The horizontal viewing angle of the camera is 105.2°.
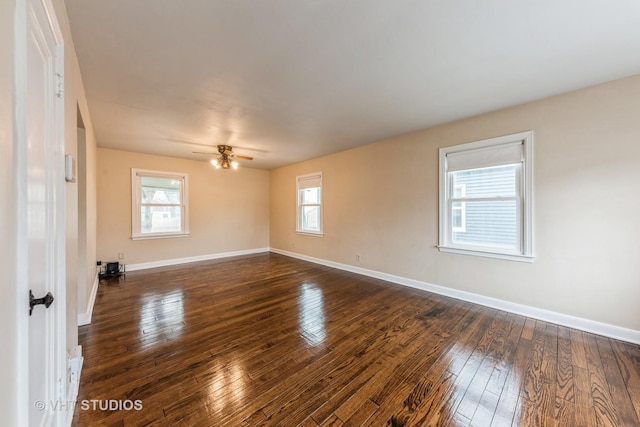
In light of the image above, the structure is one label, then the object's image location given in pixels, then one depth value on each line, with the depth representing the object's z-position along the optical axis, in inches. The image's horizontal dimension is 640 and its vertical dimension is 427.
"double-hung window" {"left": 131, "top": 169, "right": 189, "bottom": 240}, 198.7
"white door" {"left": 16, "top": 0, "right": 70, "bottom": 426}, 33.0
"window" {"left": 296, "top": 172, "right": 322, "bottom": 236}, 225.3
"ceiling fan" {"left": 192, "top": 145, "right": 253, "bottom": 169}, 169.9
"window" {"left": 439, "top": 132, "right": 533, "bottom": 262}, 116.1
